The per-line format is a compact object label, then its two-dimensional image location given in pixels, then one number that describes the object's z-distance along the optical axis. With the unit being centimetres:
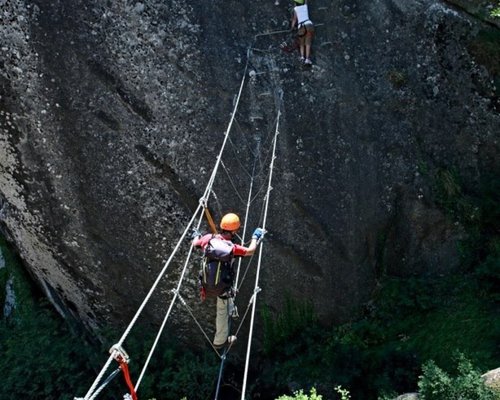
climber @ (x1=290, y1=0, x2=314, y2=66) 910
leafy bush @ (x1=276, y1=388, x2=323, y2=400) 641
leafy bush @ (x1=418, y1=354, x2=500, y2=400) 688
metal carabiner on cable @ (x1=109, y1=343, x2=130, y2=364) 494
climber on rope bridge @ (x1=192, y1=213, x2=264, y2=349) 702
